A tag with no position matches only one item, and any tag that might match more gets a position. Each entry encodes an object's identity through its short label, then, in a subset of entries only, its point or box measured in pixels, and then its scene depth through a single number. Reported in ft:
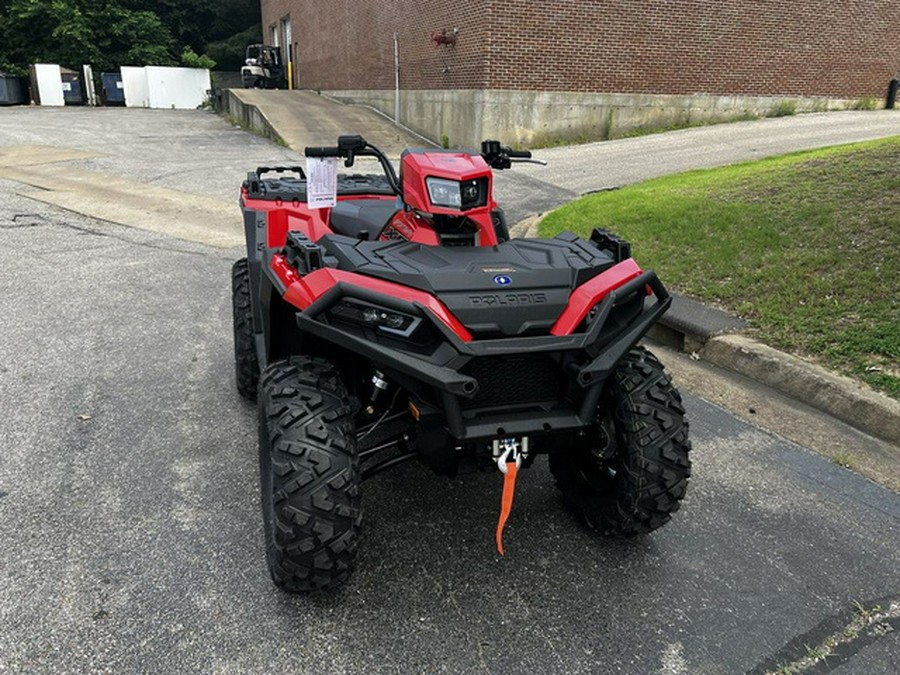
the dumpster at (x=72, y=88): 92.53
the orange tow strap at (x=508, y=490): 7.30
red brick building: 43.75
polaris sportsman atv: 6.98
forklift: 95.25
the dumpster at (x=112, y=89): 96.27
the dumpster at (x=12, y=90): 85.77
